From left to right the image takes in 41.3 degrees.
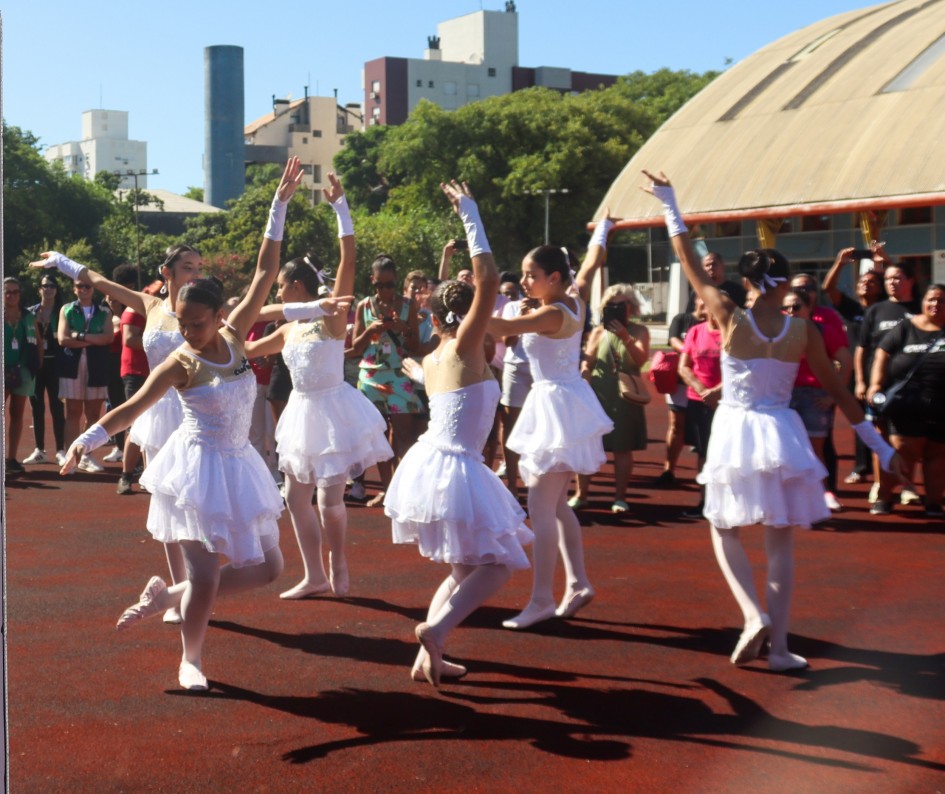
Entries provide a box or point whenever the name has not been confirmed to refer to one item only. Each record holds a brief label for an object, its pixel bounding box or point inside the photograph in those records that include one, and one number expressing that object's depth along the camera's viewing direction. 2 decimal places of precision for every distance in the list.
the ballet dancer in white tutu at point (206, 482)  5.66
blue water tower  136.12
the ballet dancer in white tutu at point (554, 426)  7.03
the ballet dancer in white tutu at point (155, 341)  7.85
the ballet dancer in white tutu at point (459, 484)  5.79
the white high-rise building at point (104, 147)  175.50
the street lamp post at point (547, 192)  68.40
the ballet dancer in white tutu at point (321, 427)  7.69
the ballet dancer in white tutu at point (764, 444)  6.22
